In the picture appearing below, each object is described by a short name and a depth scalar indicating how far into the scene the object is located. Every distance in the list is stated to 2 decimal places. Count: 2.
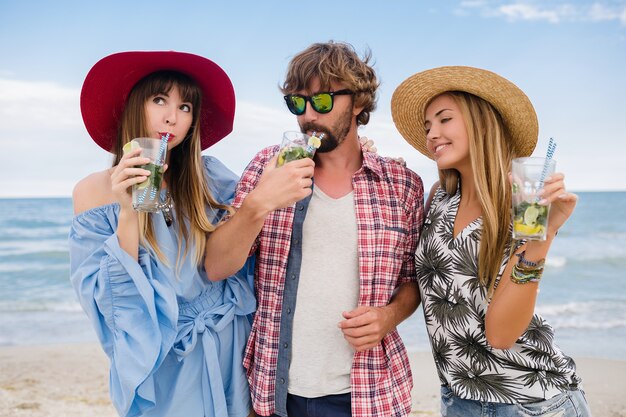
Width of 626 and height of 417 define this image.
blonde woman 2.38
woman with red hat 2.57
